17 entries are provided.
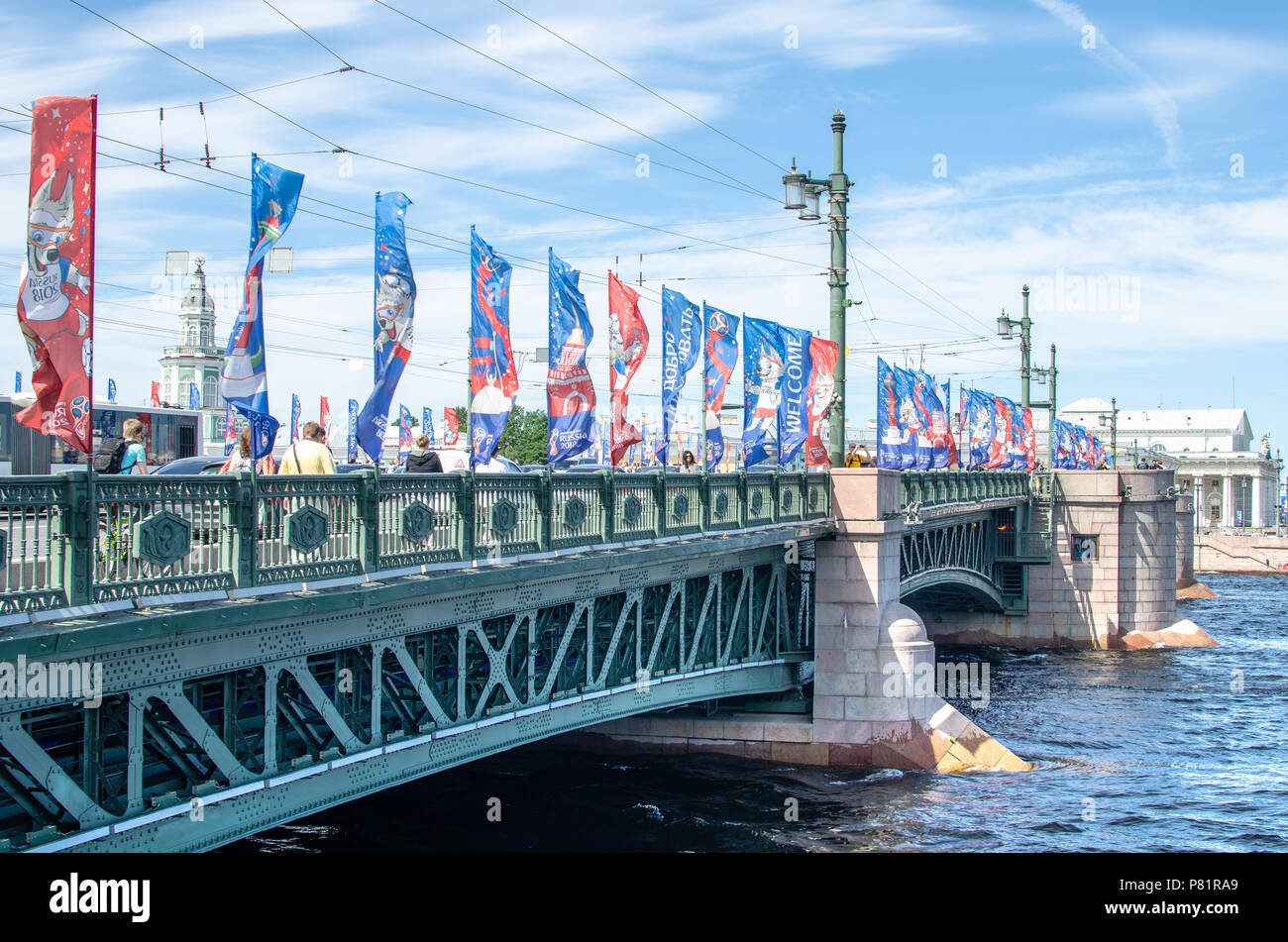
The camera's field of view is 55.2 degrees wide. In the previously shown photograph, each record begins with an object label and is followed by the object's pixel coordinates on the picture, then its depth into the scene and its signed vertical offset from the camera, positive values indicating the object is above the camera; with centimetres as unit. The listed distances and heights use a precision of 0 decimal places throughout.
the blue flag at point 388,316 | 1336 +180
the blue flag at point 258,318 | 1137 +148
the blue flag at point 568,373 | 1688 +146
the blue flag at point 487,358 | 1534 +152
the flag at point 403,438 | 5027 +171
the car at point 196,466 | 2053 +24
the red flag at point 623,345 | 1888 +213
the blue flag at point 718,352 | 2267 +235
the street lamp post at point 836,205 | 2369 +527
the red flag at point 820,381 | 2516 +197
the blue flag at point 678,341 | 2125 +242
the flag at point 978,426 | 4309 +181
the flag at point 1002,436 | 4662 +156
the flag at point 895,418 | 3075 +150
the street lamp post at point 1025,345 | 4719 +540
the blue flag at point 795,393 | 2442 +168
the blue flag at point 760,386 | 2381 +177
